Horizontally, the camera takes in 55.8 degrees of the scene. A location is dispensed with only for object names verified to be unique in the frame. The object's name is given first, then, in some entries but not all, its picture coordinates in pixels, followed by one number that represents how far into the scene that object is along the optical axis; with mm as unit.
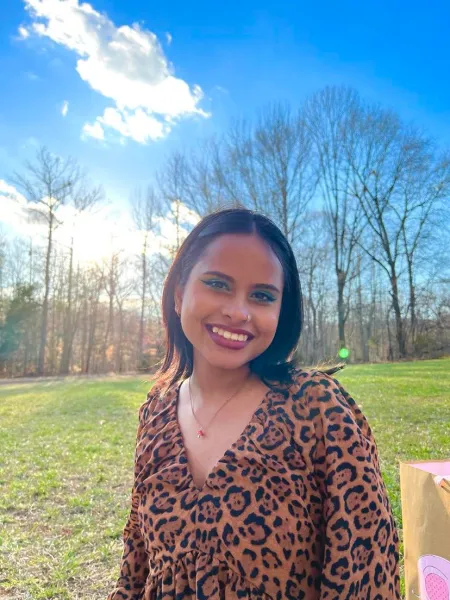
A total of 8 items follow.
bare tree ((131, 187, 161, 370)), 25505
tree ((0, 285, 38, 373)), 24734
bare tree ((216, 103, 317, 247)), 20047
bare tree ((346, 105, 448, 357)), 23844
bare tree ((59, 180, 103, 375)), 23742
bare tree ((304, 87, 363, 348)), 24031
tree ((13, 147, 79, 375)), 22828
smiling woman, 1004
